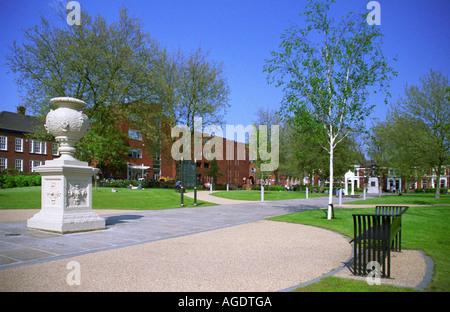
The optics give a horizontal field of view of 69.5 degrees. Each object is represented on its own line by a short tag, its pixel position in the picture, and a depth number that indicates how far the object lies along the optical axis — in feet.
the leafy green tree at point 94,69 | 95.76
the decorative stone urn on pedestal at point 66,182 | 30.01
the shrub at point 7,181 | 104.73
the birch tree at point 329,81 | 45.52
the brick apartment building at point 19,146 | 152.56
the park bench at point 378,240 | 17.52
